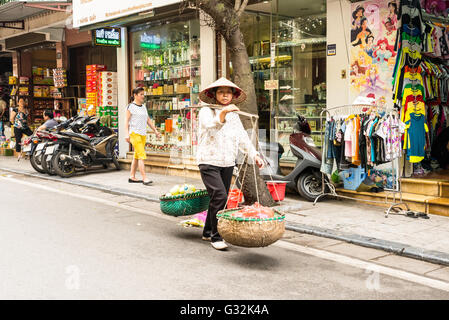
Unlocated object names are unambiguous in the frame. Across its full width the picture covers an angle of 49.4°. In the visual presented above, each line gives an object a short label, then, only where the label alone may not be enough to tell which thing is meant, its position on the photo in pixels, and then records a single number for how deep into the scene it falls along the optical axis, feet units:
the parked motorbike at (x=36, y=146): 38.83
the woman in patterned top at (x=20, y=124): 53.31
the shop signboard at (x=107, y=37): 43.78
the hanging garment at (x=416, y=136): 27.07
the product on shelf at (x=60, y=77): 56.08
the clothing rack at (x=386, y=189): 24.62
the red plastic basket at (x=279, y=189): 26.86
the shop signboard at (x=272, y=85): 35.22
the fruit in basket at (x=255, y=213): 16.20
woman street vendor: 18.20
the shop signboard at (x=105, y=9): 38.55
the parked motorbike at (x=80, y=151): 37.93
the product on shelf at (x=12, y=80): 63.77
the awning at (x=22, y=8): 46.83
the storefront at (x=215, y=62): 33.60
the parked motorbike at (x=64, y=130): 38.29
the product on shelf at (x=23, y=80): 62.23
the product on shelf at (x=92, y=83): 48.01
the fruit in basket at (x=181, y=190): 20.68
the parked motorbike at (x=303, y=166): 27.53
